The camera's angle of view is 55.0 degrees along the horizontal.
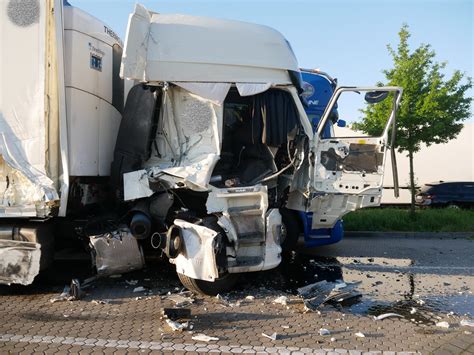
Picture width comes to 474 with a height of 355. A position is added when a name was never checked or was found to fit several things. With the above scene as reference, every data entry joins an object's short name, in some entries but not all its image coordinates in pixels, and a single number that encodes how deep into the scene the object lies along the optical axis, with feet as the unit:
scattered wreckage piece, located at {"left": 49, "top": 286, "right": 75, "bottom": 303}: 17.69
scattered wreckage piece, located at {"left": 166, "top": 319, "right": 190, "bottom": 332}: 14.55
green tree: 38.78
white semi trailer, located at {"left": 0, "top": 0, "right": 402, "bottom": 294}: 17.54
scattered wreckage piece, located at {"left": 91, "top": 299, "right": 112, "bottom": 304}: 17.54
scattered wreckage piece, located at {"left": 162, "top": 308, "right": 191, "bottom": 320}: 15.50
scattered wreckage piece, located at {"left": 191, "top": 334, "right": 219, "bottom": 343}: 13.85
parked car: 53.78
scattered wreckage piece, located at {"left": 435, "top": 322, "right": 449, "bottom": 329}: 15.19
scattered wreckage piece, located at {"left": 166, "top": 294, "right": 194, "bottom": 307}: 17.40
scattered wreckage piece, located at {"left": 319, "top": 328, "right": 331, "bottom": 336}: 14.42
